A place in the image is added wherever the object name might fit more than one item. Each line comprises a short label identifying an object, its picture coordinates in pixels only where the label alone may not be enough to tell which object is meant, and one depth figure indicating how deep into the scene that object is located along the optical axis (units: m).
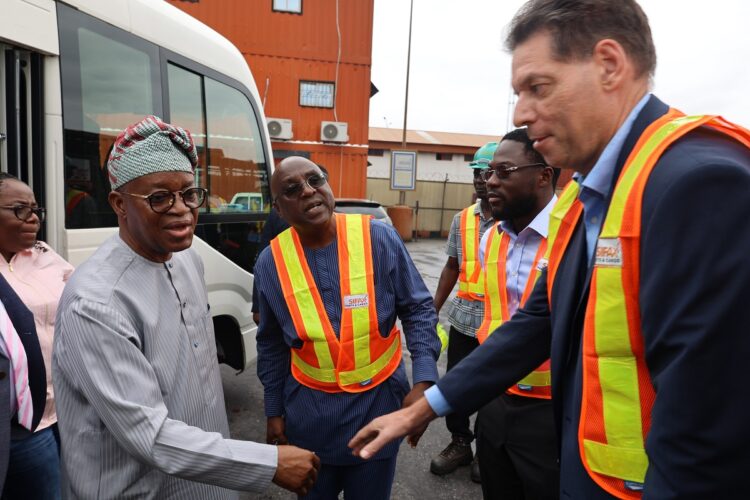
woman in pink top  1.89
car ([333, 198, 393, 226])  6.36
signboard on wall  14.31
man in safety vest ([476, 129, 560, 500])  1.93
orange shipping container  13.41
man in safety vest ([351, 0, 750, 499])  0.76
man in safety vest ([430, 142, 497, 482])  3.20
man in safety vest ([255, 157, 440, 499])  1.91
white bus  2.22
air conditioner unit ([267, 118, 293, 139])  13.12
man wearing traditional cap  1.24
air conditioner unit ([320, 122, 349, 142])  13.35
